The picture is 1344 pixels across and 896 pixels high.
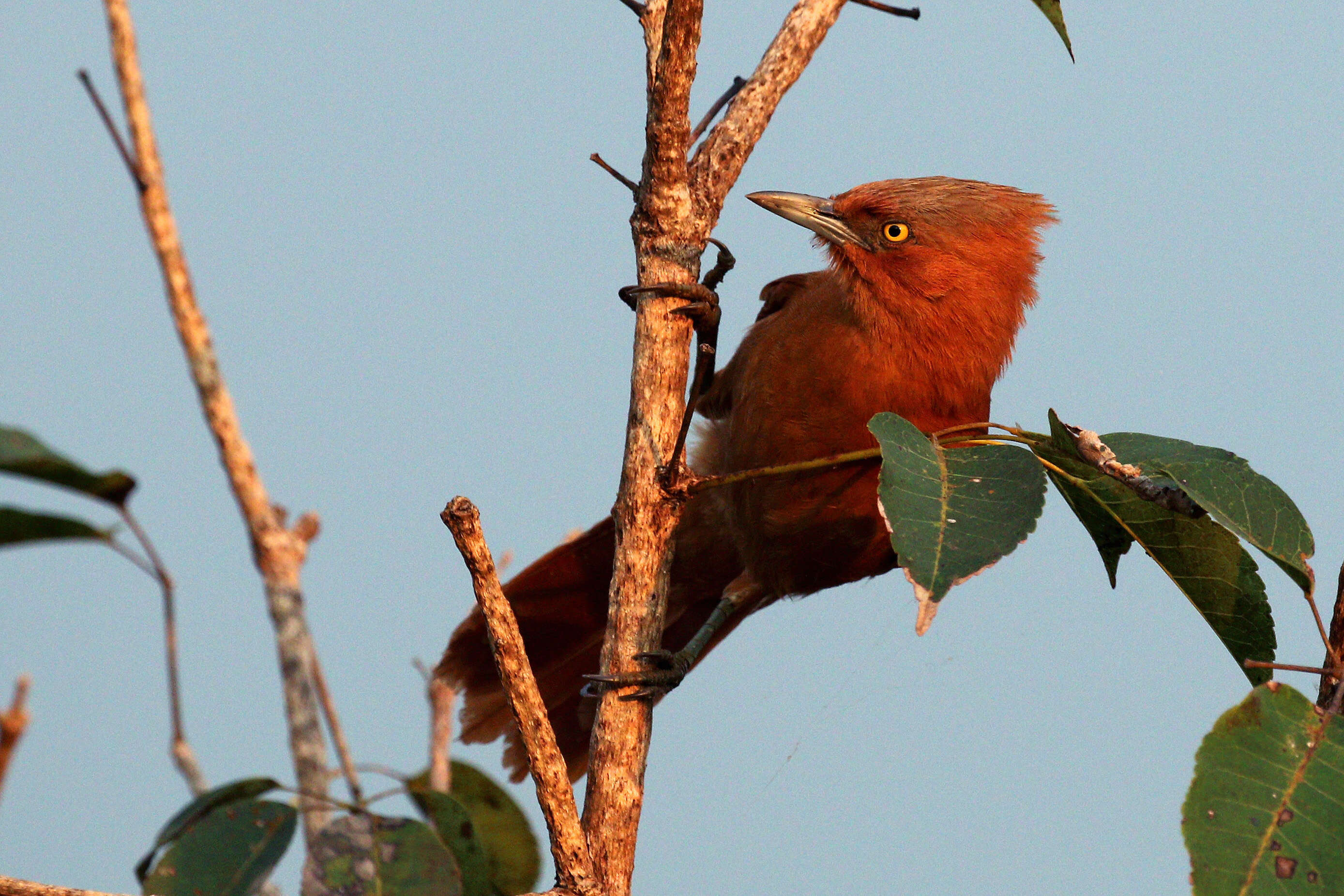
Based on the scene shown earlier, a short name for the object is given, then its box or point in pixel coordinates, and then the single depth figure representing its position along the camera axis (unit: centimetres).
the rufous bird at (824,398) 628
